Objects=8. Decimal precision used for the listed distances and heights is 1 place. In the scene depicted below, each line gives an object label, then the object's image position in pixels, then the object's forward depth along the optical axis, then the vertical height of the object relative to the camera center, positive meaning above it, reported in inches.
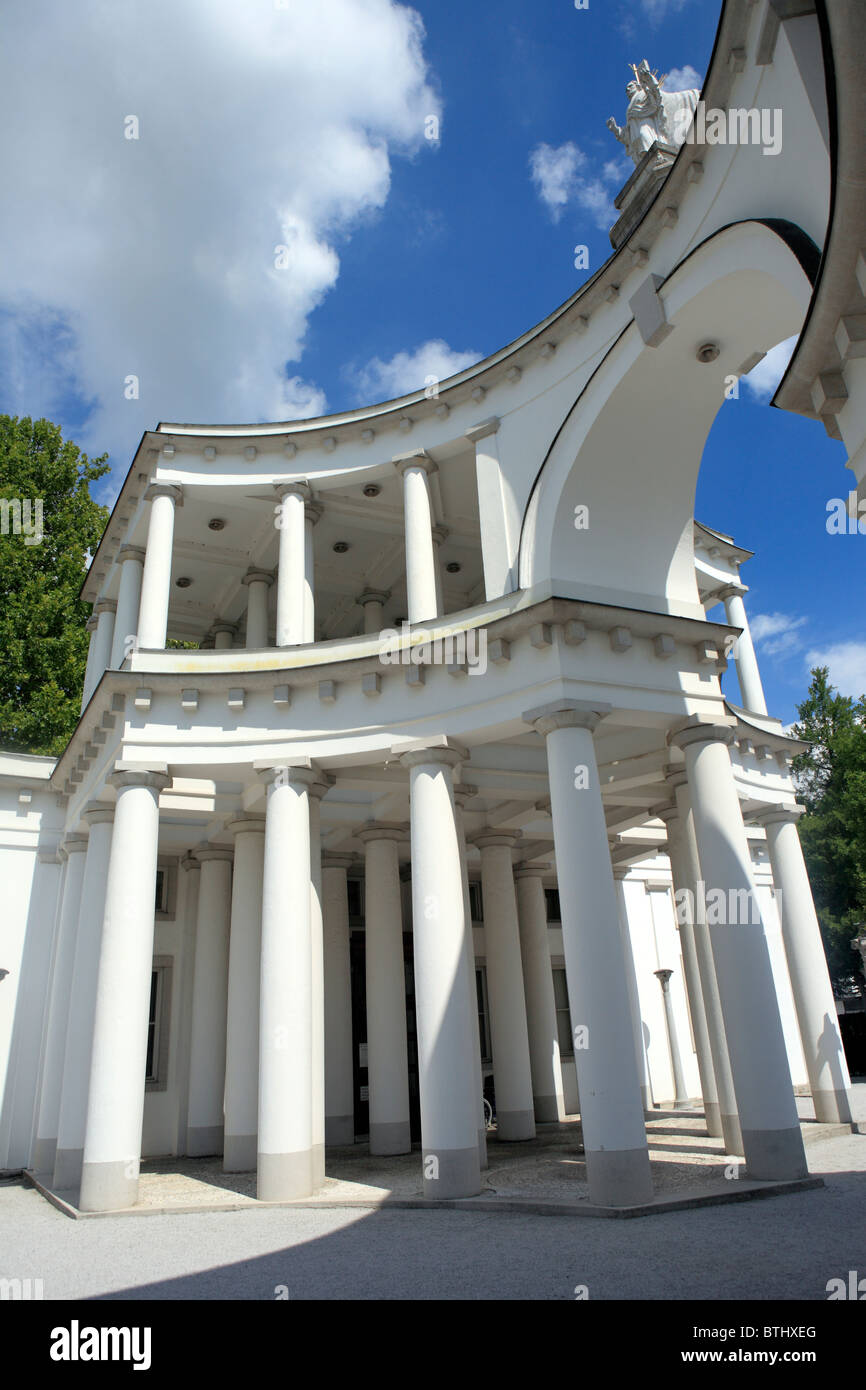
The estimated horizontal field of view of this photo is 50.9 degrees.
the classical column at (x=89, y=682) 764.0 +318.9
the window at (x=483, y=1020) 925.2 +48.5
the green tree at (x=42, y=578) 971.3 +541.1
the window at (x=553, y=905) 1035.9 +173.5
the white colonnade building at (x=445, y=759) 441.4 +185.5
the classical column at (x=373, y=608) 820.6 +391.2
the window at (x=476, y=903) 966.0 +168.9
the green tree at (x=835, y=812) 1504.7 +383.3
